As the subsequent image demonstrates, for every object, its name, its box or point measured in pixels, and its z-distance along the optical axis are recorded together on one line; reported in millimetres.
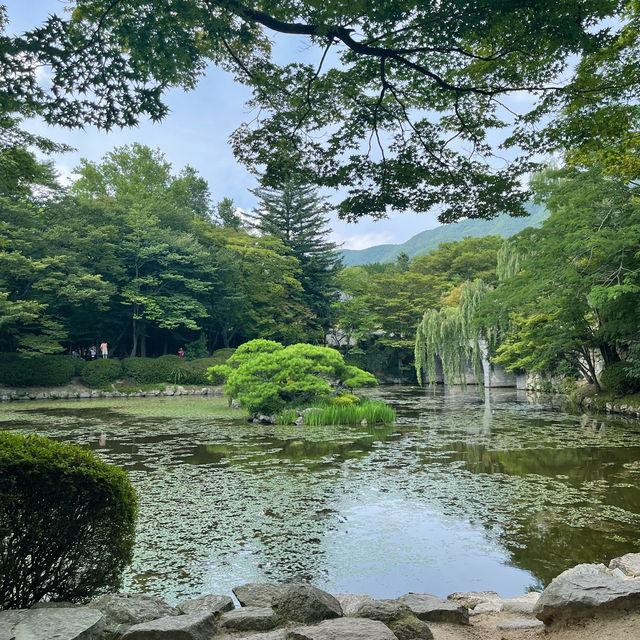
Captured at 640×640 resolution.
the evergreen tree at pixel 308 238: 31594
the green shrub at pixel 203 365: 22938
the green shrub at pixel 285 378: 11805
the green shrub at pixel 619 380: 12125
